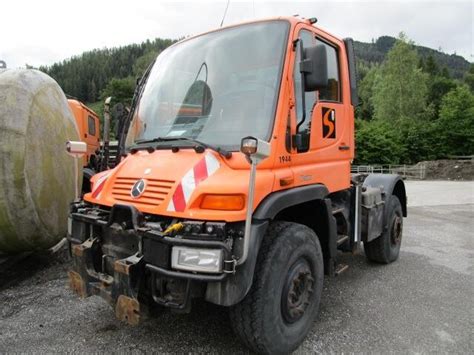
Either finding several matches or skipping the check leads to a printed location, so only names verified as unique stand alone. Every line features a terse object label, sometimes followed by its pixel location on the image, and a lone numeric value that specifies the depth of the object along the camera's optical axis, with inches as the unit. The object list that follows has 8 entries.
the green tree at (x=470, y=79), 2738.7
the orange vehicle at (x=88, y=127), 420.6
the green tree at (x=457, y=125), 1425.9
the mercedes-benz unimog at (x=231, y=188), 103.2
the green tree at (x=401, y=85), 1550.2
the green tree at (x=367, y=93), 2325.3
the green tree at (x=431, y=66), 2851.9
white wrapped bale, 183.9
